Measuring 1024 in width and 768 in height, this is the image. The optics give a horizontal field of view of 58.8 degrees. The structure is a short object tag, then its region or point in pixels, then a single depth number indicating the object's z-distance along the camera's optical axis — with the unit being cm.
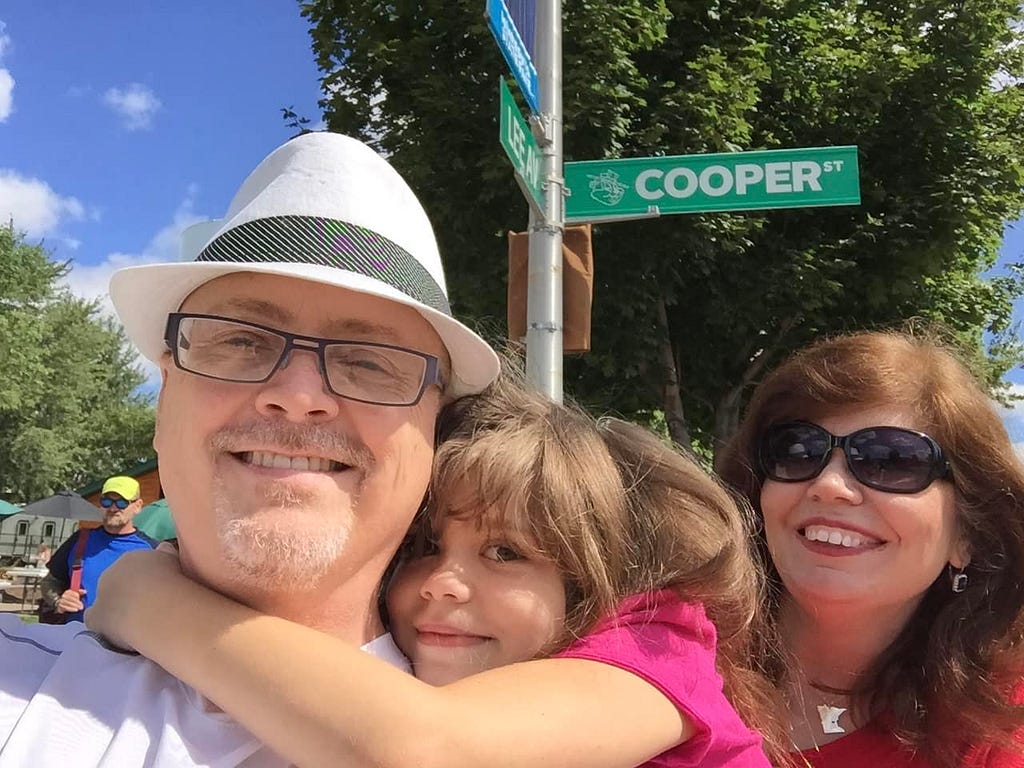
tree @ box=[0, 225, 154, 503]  2534
